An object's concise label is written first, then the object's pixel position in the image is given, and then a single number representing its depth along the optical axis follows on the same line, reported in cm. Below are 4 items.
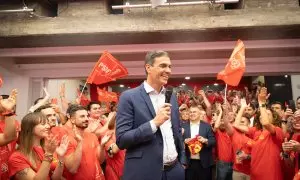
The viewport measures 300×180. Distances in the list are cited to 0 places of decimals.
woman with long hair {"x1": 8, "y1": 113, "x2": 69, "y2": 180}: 242
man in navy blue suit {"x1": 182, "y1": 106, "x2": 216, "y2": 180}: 492
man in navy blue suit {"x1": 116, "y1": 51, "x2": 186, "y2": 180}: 210
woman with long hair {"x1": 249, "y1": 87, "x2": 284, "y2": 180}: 396
